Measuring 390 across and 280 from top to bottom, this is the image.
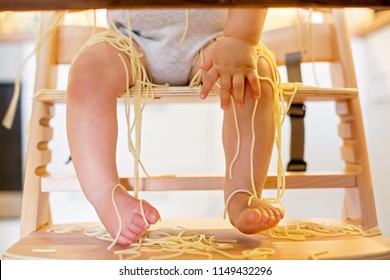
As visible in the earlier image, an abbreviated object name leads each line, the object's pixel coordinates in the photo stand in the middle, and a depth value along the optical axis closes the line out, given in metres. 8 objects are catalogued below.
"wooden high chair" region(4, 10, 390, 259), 0.50
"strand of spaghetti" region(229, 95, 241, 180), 0.56
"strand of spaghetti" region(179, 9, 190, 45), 0.60
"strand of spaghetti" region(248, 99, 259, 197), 0.55
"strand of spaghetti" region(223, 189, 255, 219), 0.56
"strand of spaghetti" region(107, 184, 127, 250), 0.51
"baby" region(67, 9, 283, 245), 0.53
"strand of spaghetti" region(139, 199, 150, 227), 0.51
